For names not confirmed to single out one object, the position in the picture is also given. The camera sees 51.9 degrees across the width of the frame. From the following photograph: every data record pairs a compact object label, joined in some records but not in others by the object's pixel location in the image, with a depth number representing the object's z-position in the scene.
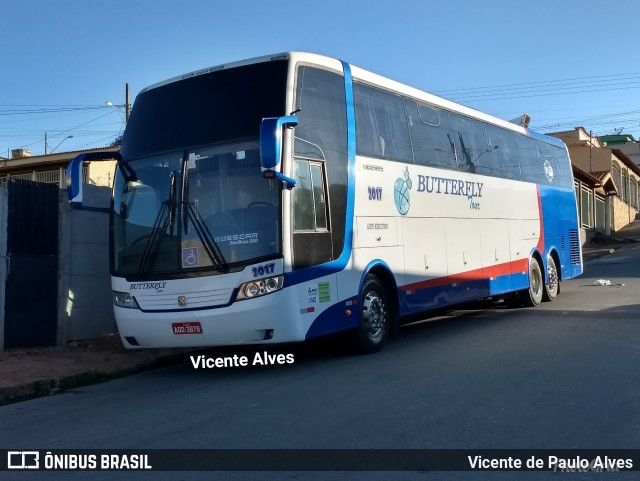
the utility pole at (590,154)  45.34
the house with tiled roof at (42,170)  26.06
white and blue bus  7.97
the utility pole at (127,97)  34.69
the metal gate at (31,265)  9.87
